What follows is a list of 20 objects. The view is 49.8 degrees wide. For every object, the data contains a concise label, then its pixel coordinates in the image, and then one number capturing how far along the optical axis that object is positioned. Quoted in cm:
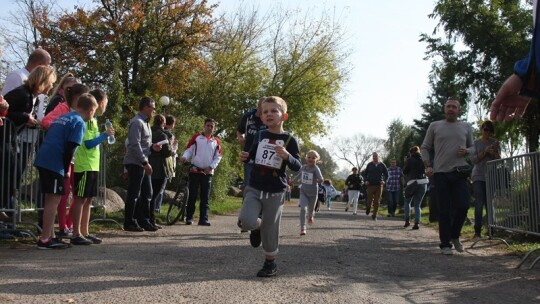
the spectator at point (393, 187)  2081
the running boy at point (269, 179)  573
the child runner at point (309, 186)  1116
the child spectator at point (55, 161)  665
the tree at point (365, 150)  10788
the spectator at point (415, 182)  1398
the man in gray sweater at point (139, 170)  917
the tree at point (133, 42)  3120
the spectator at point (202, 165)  1140
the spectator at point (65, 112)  753
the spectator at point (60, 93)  815
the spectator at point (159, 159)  1073
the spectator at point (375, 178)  1833
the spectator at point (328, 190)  3062
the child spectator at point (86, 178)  742
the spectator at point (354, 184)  2306
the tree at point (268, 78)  3662
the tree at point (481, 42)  1748
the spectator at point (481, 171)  1070
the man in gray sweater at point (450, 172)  840
